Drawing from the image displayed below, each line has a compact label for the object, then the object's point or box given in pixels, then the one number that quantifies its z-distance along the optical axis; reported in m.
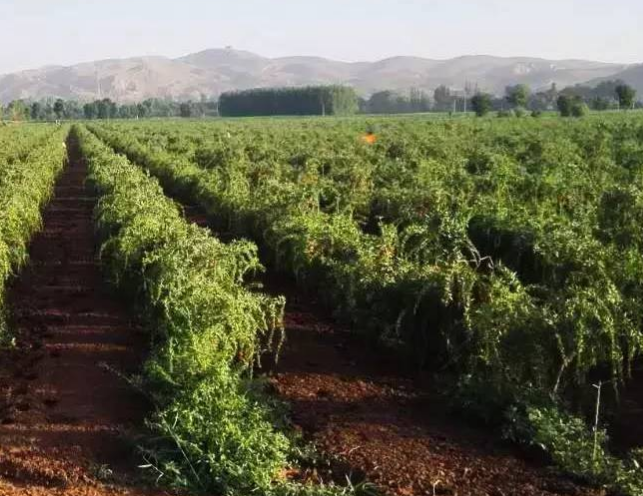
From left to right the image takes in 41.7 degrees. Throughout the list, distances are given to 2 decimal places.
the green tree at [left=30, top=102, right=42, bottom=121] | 134.70
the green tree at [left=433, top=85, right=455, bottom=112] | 150.16
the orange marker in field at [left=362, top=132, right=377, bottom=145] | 33.03
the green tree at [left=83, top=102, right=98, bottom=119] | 130.12
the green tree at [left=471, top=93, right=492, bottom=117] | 76.50
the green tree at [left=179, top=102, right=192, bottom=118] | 140.12
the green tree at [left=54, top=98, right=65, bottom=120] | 121.30
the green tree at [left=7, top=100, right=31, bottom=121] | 106.00
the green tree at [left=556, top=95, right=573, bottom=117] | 65.12
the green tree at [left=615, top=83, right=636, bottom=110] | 75.12
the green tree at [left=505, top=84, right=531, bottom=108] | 88.52
